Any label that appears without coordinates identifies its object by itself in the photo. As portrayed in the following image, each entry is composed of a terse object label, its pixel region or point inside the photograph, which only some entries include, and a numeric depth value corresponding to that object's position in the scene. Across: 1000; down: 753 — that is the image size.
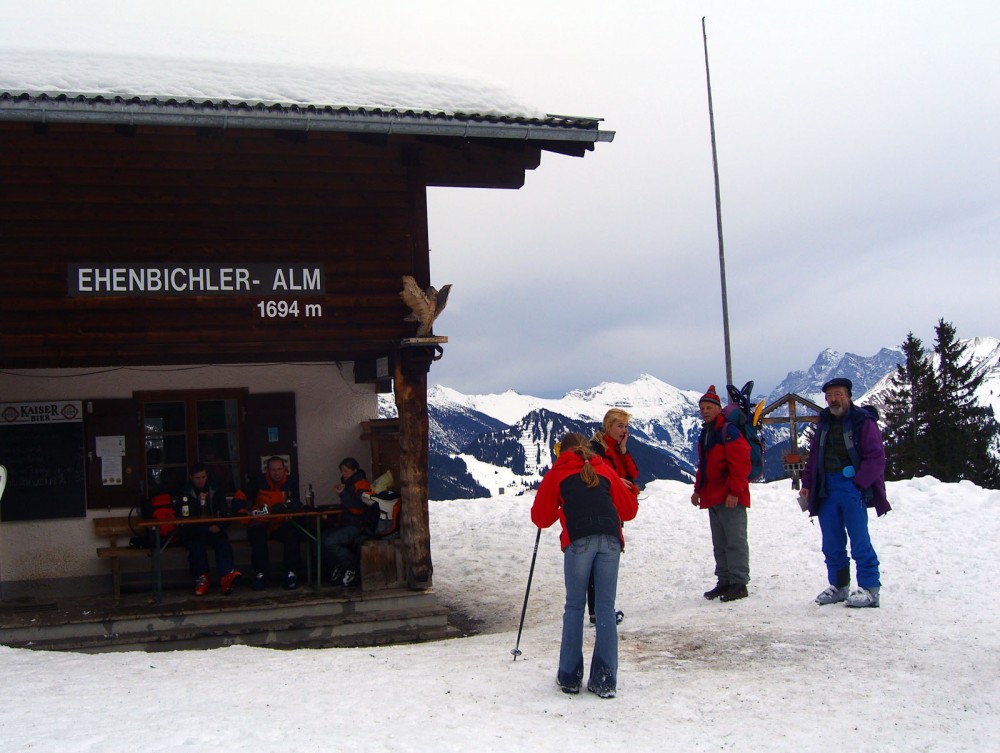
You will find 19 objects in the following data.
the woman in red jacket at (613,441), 8.05
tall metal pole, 19.18
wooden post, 9.73
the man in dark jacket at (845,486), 8.01
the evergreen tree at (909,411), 41.41
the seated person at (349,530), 10.23
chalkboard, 10.45
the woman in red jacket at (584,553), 5.96
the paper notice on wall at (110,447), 10.76
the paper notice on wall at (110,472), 10.74
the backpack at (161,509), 9.91
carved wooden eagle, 9.42
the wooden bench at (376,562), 9.88
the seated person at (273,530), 10.27
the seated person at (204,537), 9.96
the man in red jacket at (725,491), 8.77
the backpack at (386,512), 10.29
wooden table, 9.45
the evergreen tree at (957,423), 40.31
